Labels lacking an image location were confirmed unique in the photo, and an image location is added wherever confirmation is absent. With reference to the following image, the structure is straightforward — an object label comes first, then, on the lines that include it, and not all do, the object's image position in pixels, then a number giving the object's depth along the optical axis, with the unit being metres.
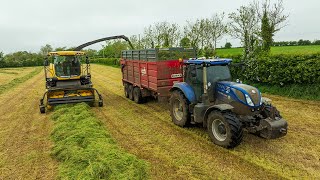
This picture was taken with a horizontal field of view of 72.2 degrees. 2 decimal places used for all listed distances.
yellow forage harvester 9.15
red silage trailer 8.02
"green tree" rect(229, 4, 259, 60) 15.20
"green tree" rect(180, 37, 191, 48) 19.88
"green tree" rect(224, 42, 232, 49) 39.03
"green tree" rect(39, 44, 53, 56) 73.79
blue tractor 4.97
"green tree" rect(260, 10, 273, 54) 13.21
